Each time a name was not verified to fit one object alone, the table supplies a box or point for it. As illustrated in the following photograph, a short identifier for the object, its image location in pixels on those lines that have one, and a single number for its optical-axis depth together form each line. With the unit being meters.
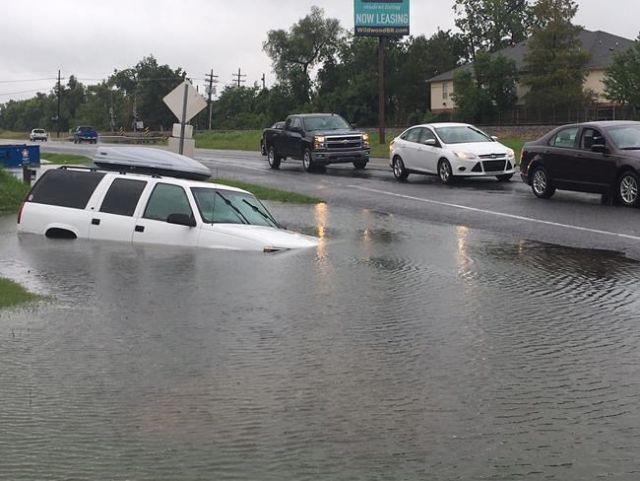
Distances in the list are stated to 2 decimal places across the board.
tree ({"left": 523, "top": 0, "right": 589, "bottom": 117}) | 67.00
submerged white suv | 12.07
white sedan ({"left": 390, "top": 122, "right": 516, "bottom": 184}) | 23.05
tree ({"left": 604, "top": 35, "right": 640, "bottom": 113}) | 53.59
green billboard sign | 49.22
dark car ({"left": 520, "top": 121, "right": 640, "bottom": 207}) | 17.20
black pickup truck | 29.23
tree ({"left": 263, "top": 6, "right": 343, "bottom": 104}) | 116.31
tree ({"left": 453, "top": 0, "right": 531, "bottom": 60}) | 106.75
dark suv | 75.94
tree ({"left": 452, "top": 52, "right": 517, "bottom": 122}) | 74.06
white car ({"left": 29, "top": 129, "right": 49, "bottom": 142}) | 88.88
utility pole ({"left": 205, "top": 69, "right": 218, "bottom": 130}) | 119.53
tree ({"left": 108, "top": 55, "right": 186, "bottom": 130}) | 134.75
